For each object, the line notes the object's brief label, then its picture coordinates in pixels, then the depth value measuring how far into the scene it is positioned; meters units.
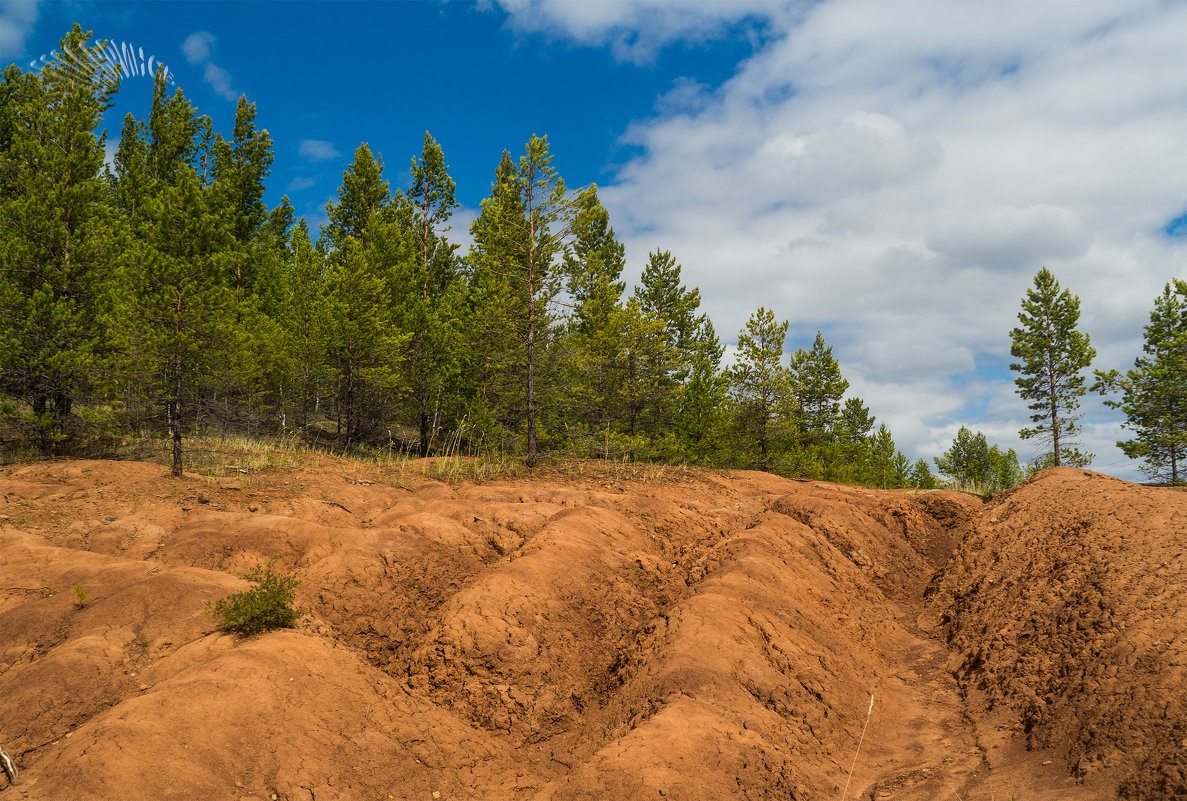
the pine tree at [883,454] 43.40
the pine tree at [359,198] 36.31
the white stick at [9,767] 5.04
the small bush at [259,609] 7.38
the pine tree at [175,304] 15.65
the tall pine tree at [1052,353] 37.00
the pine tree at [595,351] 23.92
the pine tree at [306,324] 29.50
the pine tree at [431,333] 28.73
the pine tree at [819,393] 39.41
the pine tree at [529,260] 20.83
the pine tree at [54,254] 17.36
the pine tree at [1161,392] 34.09
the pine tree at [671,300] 37.38
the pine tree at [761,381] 32.31
